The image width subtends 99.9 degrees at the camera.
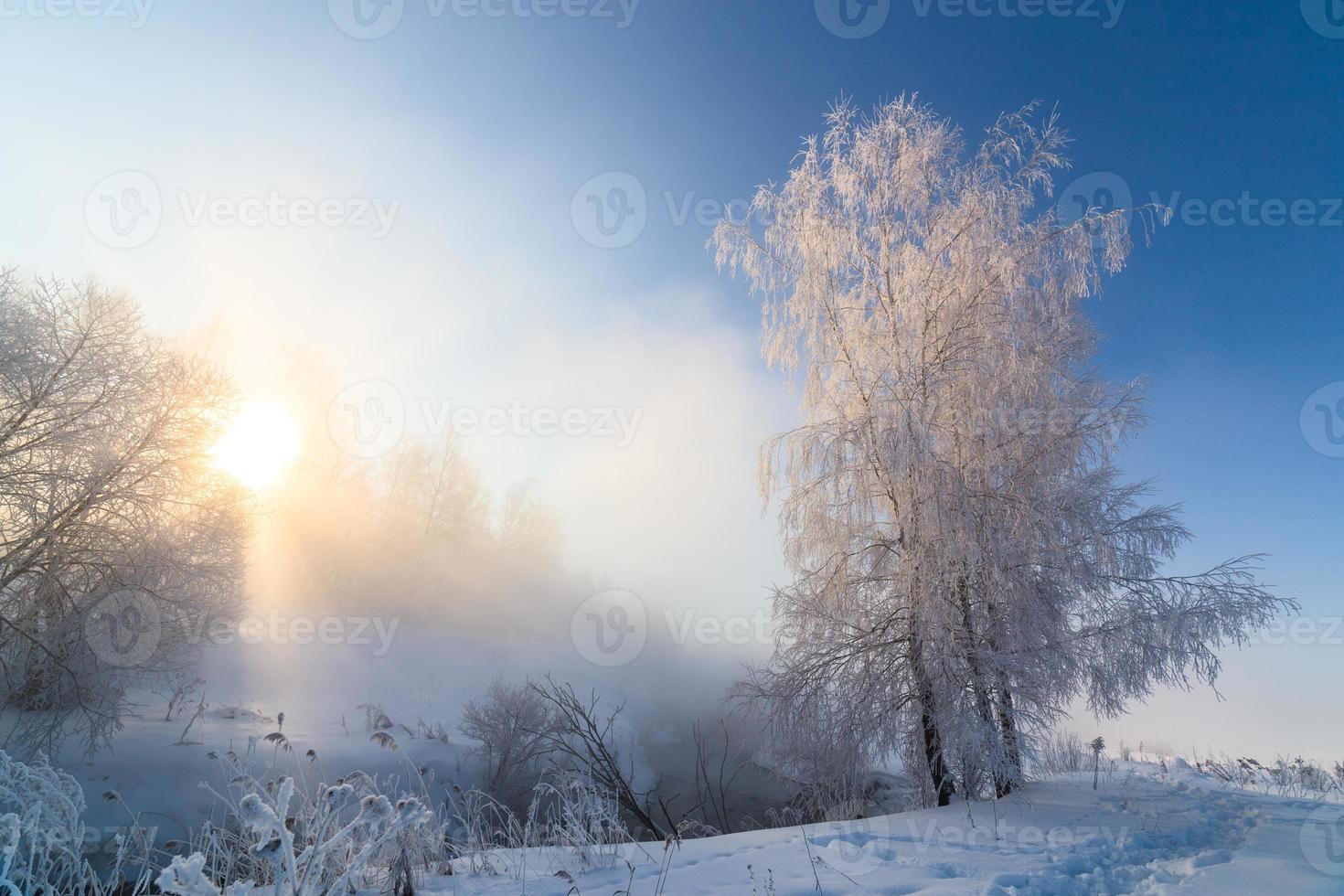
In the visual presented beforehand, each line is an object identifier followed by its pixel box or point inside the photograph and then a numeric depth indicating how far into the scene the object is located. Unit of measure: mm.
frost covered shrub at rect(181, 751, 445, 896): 1614
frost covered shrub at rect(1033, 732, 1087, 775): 8484
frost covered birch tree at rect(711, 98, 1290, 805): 6027
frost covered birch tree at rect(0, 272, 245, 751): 9109
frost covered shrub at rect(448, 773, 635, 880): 3809
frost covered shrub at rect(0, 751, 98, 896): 2574
